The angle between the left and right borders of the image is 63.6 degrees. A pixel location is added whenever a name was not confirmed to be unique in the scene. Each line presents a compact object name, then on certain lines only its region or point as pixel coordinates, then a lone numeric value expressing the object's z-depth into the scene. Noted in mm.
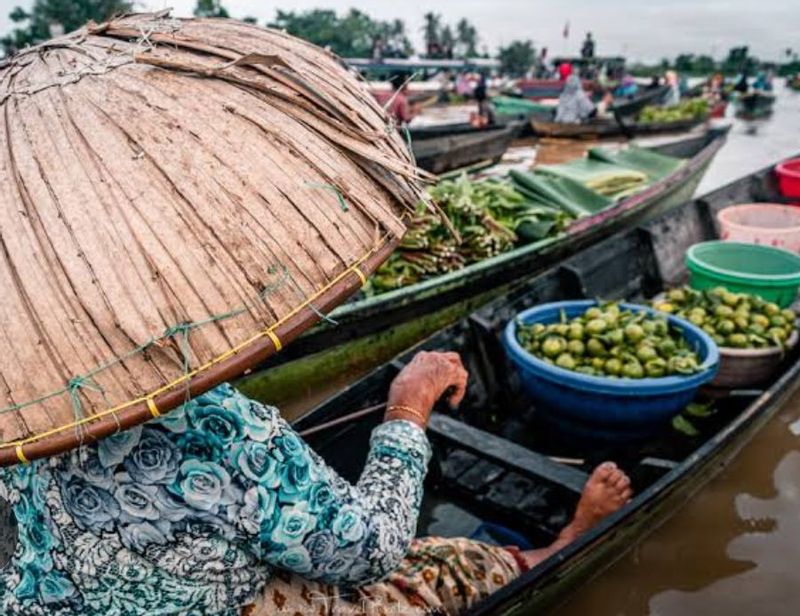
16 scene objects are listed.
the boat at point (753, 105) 22078
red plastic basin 6332
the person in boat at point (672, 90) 20531
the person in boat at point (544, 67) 31922
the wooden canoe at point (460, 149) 8619
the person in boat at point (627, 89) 24984
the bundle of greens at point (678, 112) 16562
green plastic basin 3775
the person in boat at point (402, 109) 10914
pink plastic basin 5031
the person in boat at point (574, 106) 15398
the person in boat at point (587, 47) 27281
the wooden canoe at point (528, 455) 2352
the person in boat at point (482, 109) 16478
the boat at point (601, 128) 15320
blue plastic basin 2740
